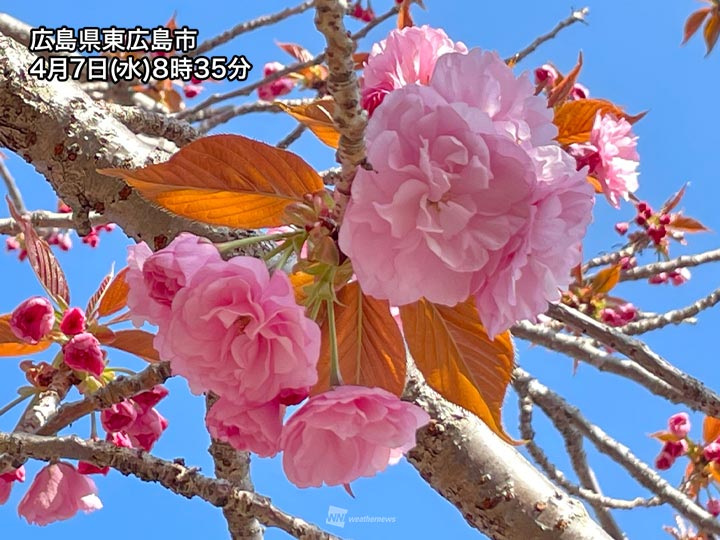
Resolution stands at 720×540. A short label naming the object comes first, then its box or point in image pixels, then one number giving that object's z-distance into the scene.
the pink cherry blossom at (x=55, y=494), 0.94
